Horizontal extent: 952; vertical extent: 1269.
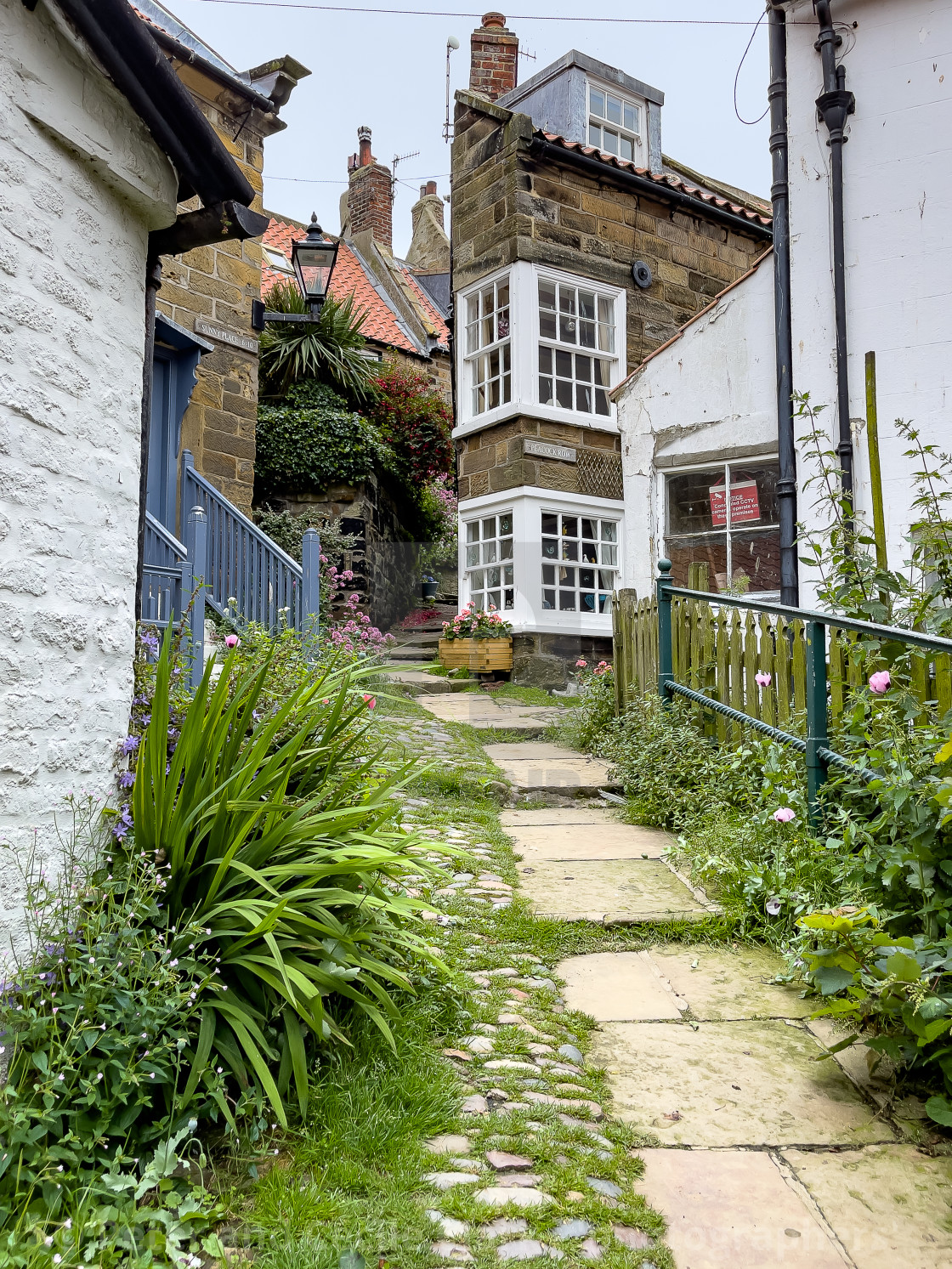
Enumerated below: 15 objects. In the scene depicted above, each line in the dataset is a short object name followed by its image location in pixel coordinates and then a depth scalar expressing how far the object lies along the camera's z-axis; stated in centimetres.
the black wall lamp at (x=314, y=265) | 852
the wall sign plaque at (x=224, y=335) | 957
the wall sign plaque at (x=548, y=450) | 1034
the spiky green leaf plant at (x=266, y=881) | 217
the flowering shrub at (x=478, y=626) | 1035
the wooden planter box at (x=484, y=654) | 1028
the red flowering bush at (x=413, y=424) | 1410
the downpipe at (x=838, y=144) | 653
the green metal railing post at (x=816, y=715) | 338
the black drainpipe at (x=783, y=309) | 698
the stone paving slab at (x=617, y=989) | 274
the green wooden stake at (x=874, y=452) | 444
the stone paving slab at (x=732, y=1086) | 216
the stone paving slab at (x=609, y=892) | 339
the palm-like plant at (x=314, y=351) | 1278
